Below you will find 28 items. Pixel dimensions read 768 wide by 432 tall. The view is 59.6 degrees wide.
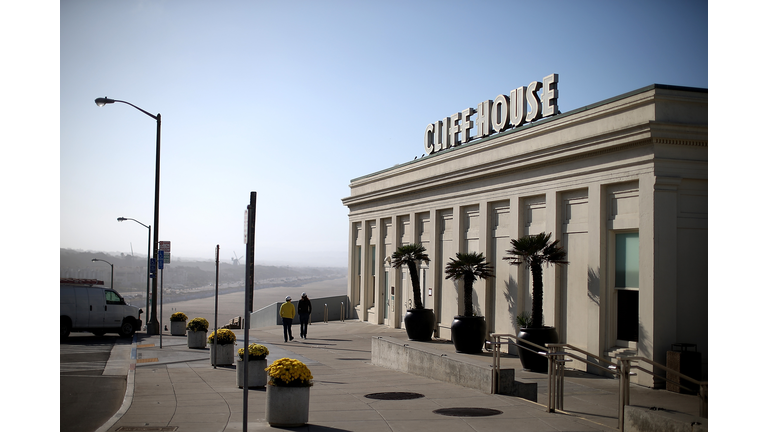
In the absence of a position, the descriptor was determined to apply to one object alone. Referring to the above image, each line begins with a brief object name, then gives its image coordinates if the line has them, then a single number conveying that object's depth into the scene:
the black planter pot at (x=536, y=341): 16.61
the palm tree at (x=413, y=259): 24.53
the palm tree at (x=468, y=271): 20.77
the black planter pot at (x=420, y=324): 23.92
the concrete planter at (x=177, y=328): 29.55
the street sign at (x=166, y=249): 29.36
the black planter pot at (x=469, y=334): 20.19
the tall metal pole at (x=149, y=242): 43.85
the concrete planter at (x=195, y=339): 23.75
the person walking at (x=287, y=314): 26.28
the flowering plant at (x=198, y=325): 23.80
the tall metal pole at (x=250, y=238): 8.70
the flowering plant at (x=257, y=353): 14.59
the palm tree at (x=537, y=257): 17.28
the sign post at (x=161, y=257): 28.12
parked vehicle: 27.33
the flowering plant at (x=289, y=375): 10.27
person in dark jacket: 26.78
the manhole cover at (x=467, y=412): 10.97
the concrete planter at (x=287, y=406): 10.19
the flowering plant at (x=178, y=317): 29.49
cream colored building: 15.15
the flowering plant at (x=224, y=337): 18.69
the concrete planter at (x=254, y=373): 14.38
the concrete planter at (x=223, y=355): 18.61
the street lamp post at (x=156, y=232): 30.30
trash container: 14.32
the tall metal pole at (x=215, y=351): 18.11
